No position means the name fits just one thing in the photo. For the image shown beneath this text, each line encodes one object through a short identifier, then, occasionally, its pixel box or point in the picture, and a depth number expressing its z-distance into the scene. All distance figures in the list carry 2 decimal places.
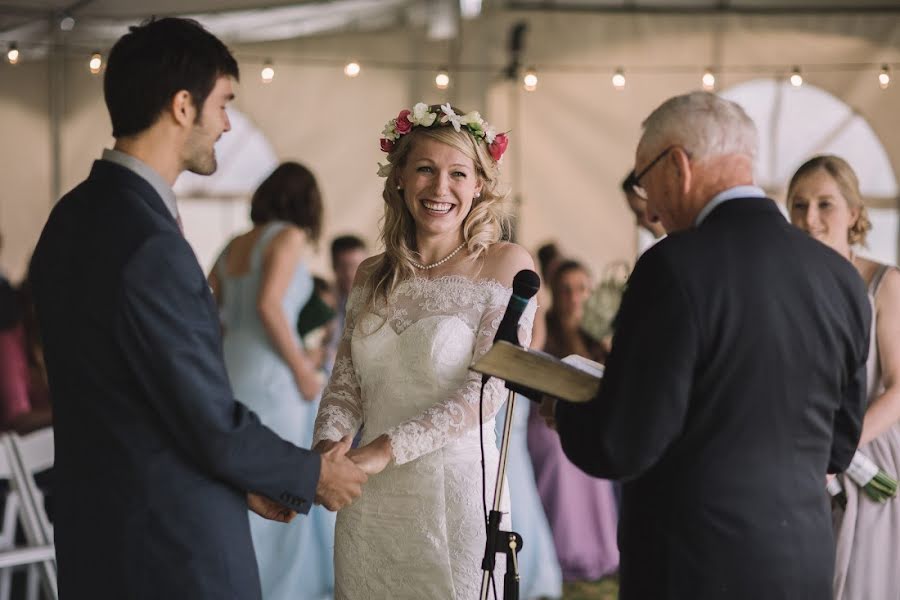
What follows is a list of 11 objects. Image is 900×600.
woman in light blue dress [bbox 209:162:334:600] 5.61
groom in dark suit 2.50
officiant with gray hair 2.41
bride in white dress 3.36
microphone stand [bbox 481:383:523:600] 2.71
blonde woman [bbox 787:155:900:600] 3.92
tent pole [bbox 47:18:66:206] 8.79
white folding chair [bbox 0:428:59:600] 4.67
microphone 2.64
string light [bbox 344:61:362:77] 7.23
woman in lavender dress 6.66
